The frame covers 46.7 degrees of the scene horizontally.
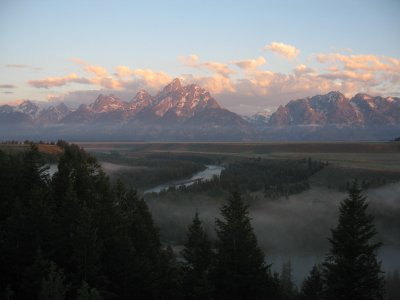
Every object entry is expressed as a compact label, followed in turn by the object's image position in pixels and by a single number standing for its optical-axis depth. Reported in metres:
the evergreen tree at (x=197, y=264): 36.59
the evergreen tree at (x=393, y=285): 90.41
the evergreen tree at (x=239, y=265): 38.19
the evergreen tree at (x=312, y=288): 57.69
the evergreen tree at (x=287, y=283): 68.54
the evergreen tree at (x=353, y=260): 36.81
